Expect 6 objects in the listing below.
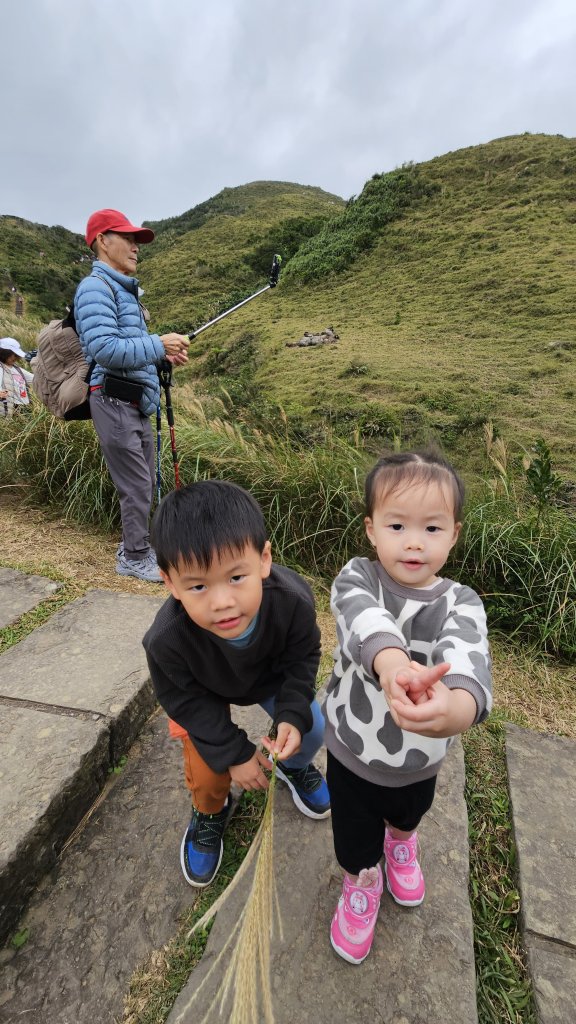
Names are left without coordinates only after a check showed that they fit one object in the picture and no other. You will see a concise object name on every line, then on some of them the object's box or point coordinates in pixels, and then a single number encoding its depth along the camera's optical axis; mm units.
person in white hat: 4324
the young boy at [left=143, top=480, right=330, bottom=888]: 1082
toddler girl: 1032
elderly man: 2518
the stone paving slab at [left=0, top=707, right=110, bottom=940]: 1267
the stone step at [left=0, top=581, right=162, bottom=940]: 1320
